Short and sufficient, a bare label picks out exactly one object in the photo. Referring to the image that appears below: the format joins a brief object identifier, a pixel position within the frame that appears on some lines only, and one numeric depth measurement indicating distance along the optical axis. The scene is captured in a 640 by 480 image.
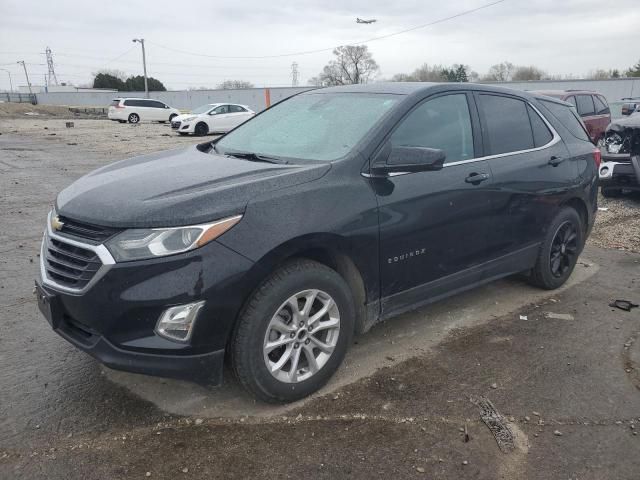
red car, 13.64
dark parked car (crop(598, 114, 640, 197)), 7.69
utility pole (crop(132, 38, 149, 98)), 63.00
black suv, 2.63
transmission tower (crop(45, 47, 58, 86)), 116.38
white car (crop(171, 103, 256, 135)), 24.48
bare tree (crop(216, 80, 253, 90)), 97.51
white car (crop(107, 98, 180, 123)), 35.44
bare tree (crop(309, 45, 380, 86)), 74.25
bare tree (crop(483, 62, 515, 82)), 74.12
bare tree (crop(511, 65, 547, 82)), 67.25
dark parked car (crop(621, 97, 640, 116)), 15.00
